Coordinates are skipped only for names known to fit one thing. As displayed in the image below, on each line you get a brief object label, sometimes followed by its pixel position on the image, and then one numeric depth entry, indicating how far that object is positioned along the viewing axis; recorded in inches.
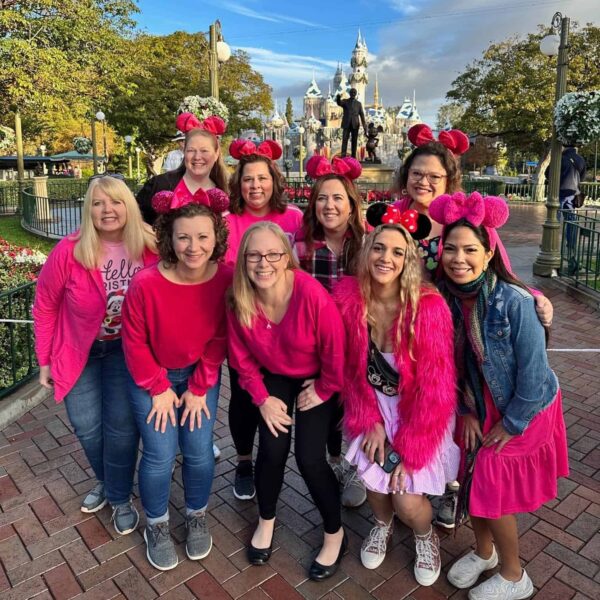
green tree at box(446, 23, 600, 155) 935.7
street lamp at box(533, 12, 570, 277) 362.9
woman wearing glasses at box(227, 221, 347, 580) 97.2
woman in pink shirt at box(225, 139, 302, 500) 123.6
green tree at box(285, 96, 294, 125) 4180.6
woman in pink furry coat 93.4
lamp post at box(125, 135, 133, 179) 1114.7
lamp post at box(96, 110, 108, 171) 889.3
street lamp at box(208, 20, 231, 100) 344.5
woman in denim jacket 87.7
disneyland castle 3220.5
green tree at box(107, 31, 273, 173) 1207.0
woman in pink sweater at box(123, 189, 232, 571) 98.0
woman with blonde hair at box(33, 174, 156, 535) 105.9
